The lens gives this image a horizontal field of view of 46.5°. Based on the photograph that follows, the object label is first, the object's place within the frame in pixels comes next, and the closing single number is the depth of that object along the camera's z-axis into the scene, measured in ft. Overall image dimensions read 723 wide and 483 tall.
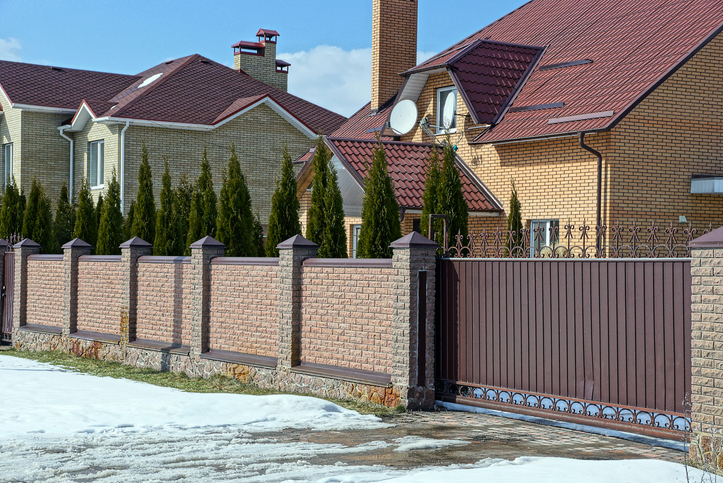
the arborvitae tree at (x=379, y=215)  43.78
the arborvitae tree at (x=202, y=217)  53.52
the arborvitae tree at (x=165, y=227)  56.59
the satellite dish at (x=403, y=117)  60.13
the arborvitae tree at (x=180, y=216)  57.26
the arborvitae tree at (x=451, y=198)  44.50
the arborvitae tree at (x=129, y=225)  63.95
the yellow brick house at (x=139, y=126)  82.53
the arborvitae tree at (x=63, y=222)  69.51
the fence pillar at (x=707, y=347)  23.17
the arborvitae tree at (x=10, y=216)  70.79
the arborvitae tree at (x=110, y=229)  61.93
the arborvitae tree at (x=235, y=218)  49.60
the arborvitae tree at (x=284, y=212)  47.91
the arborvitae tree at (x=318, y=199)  45.93
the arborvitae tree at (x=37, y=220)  68.18
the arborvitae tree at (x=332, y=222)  45.62
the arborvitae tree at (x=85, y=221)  64.47
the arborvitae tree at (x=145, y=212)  59.41
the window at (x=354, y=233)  64.23
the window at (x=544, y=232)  52.75
